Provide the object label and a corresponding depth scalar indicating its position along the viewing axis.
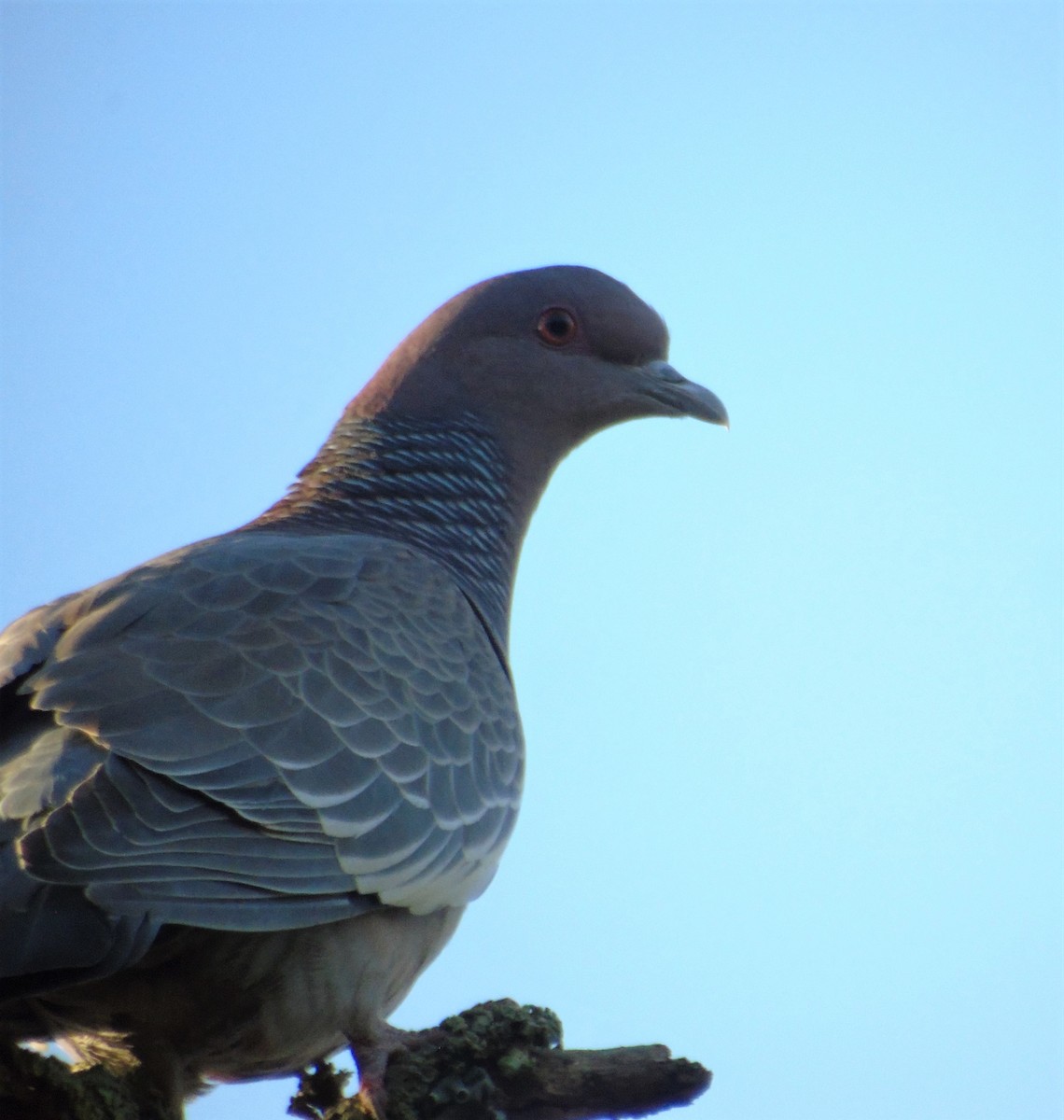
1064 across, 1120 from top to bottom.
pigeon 8.01
